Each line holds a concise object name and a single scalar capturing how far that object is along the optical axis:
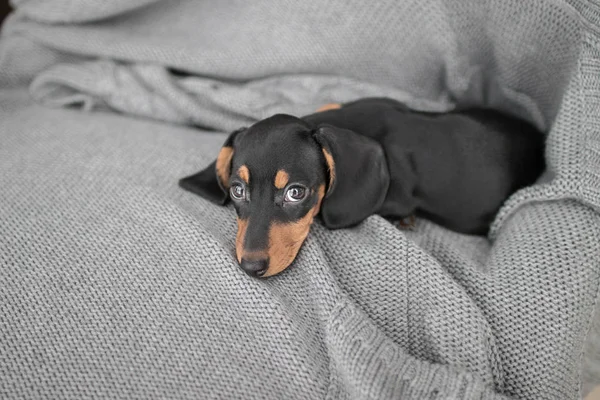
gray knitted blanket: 0.40
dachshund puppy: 0.43
